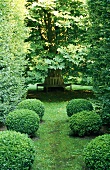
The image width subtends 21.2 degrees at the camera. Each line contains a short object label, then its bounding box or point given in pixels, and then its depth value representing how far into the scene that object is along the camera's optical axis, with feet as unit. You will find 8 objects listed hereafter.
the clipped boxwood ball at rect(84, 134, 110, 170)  16.34
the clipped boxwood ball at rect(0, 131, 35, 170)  16.12
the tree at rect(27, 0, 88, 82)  44.39
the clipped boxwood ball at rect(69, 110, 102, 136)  24.97
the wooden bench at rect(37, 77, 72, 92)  50.31
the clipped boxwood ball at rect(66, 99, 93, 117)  30.15
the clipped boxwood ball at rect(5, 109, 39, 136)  24.38
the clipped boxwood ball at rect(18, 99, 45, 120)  30.35
